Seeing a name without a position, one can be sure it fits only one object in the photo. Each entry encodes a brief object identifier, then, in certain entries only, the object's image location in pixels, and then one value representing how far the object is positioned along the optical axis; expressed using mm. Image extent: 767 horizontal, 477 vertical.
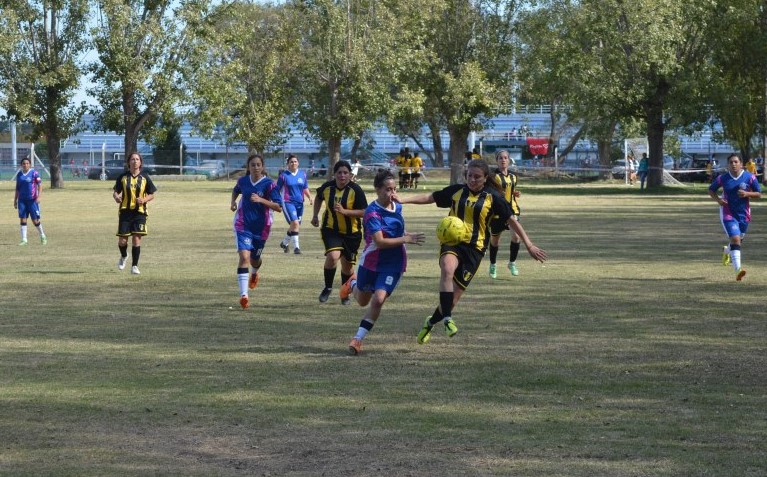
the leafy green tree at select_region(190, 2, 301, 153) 64688
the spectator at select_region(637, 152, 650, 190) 59906
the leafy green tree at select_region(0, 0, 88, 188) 61281
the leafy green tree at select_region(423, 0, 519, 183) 67062
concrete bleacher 98144
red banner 94062
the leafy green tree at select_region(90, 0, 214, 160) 61781
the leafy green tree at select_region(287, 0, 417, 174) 63938
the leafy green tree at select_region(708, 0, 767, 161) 56438
